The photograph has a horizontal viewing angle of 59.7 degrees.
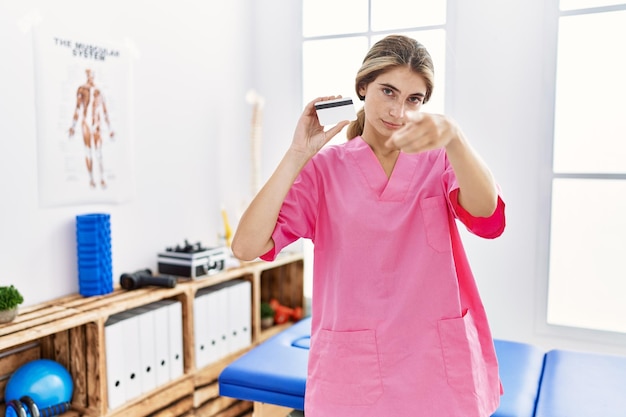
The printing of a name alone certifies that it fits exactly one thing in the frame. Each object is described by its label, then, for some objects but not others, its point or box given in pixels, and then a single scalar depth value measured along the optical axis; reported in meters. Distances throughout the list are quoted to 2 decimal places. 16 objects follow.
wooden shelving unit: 1.93
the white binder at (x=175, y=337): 2.37
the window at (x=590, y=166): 2.54
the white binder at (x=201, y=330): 2.49
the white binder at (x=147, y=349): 2.22
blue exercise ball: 1.88
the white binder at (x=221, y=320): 2.60
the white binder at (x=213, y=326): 2.56
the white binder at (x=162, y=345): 2.29
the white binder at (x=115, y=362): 2.05
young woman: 1.08
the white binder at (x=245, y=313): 2.76
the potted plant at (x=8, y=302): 1.83
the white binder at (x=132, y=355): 2.14
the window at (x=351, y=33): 2.89
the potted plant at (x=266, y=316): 3.07
